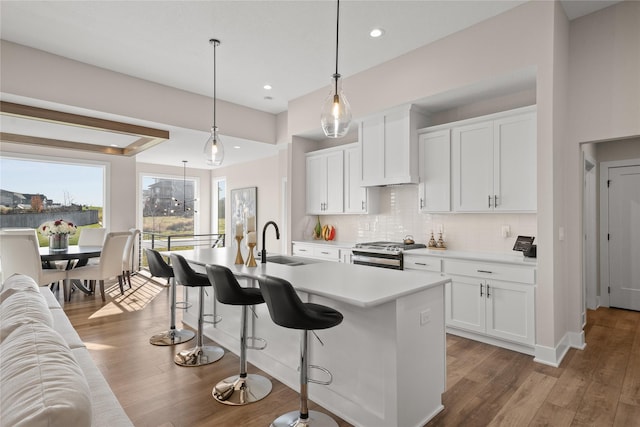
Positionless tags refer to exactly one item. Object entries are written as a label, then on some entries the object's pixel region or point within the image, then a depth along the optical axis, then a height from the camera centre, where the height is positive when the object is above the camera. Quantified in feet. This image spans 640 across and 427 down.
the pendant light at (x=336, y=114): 8.51 +2.54
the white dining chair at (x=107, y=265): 16.57 -2.46
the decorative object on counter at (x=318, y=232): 19.22 -0.93
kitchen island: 6.40 -2.69
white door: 14.64 -0.96
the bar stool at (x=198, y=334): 9.72 -3.51
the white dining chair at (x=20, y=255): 14.26 -1.64
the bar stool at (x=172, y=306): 11.28 -3.07
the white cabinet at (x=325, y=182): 17.34 +1.73
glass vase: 17.44 -1.34
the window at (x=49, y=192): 20.72 +1.52
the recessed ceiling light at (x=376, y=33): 11.68 +6.30
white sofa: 2.58 -1.43
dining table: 15.89 -1.92
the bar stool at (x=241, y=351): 7.80 -3.34
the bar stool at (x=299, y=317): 6.04 -1.85
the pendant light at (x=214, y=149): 12.25 +2.40
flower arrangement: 17.35 -0.62
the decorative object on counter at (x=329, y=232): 18.75 -0.91
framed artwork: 26.55 +0.97
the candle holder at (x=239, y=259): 9.59 -1.22
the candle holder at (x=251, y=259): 9.18 -1.17
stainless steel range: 13.31 -1.55
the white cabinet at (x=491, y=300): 10.41 -2.76
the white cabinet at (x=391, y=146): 13.74 +2.90
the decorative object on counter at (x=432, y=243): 14.10 -1.16
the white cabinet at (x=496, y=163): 11.05 +1.79
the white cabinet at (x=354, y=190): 16.24 +1.24
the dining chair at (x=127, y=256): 18.59 -2.20
